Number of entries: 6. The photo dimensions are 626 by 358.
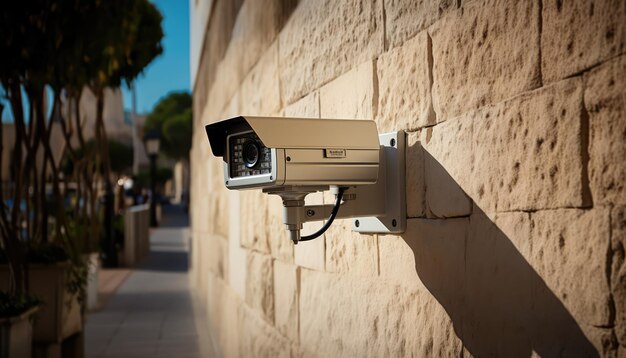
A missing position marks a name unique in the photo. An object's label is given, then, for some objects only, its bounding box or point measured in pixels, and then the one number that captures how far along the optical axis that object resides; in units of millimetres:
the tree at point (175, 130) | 62312
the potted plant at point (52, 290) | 4895
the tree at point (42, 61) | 4527
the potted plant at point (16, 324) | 3648
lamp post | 20172
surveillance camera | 1838
